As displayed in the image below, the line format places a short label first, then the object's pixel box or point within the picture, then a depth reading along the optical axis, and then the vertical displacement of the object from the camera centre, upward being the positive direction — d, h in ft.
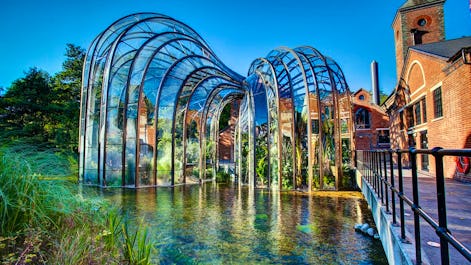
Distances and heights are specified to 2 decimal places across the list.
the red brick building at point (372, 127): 78.33 +7.05
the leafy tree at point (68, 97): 49.48 +13.96
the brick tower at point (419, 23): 60.85 +30.26
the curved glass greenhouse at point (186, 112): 29.78 +5.12
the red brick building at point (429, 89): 25.23 +7.81
